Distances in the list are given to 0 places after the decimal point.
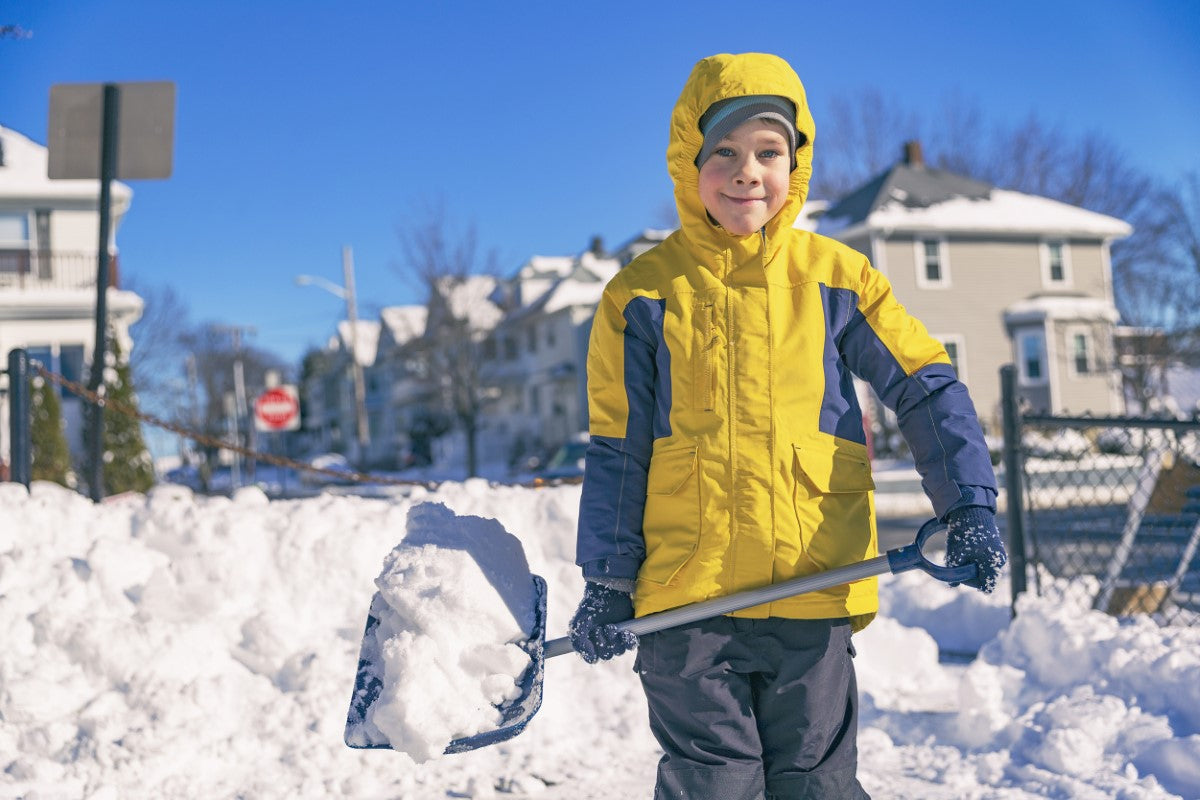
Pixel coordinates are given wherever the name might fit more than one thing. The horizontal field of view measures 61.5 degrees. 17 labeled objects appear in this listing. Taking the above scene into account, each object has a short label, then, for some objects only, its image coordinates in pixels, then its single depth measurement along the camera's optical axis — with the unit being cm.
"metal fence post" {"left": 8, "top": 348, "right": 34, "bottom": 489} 521
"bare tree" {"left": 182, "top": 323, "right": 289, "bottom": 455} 5823
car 1900
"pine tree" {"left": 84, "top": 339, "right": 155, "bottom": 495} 1769
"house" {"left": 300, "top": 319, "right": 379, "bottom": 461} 6462
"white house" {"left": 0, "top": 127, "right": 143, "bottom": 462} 2356
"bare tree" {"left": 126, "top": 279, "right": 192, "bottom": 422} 3822
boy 201
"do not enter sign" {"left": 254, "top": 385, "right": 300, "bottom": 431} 1998
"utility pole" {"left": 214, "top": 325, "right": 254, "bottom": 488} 5644
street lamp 3350
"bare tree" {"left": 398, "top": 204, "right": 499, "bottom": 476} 2927
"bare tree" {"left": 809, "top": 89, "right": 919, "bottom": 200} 3881
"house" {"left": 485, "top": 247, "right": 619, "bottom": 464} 3606
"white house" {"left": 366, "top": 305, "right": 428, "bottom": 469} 3424
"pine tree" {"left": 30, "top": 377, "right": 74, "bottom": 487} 1481
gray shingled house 2734
